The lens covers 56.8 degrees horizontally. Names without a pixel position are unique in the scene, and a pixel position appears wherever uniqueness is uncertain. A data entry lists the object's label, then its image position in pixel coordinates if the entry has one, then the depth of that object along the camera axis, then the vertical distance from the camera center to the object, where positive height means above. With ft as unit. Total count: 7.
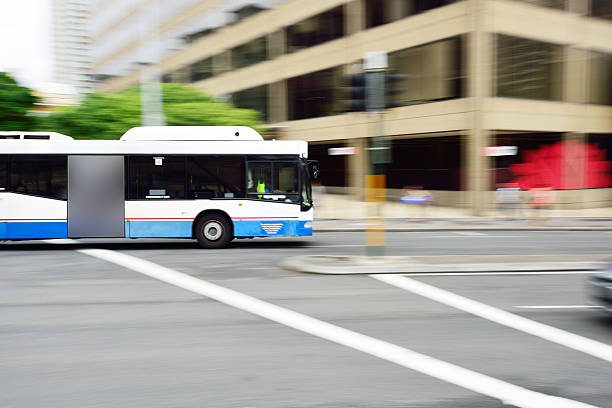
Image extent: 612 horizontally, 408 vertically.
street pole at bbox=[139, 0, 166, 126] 68.85 +10.95
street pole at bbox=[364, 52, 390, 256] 34.94 +2.88
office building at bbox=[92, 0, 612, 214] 86.94 +15.96
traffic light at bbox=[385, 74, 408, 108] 35.11 +5.64
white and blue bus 45.91 -0.32
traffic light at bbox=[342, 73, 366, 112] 35.22 +5.52
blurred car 21.97 -4.36
